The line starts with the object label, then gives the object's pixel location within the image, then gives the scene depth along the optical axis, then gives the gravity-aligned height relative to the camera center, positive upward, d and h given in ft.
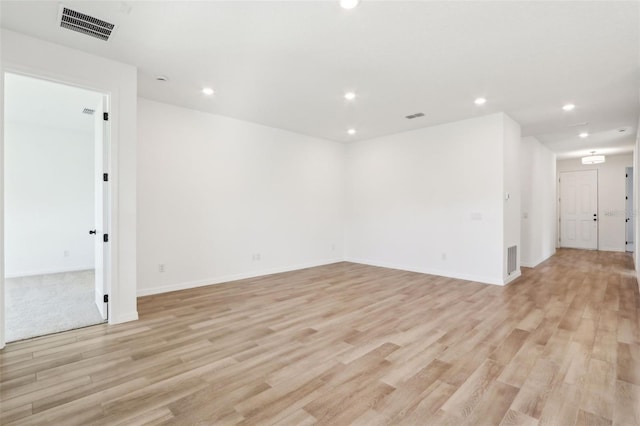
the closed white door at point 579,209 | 30.60 +0.27
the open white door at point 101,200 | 11.39 +0.57
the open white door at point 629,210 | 29.01 +0.14
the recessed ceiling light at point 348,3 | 7.66 +5.29
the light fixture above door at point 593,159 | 26.37 +4.57
